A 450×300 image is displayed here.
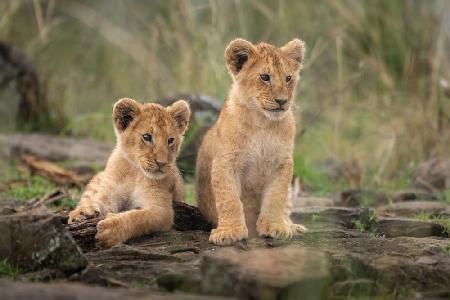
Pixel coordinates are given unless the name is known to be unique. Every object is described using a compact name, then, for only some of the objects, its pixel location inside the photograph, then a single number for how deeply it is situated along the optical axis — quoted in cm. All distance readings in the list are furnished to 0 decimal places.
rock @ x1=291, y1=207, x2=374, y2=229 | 1485
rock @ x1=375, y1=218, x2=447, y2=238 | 1420
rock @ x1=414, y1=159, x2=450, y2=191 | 2011
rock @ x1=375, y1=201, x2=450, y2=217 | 1686
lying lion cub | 1336
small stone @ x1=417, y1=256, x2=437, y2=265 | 1091
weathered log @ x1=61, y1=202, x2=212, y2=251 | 1395
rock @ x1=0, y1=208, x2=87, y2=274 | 1034
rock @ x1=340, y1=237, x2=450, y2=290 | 1022
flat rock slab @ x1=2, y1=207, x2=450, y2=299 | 914
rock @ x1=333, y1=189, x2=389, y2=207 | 1833
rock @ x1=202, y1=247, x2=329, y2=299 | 902
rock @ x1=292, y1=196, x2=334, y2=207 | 1786
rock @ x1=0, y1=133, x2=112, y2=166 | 2278
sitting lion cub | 1283
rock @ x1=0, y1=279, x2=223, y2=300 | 814
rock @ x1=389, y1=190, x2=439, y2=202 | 1864
